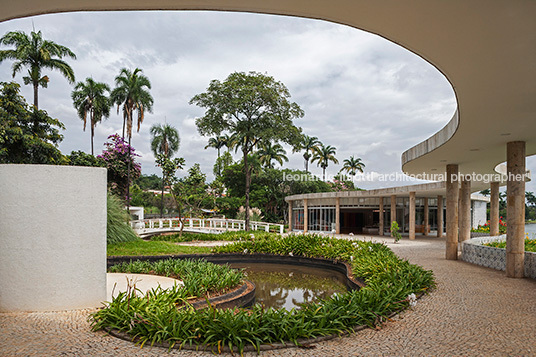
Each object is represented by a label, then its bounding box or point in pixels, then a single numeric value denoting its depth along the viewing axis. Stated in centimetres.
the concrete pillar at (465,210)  1593
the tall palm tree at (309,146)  4725
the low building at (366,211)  2497
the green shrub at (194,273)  686
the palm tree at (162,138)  4181
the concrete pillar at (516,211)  940
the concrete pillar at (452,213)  1305
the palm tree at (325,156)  4834
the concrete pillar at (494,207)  1952
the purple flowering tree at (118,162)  2733
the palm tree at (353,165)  5278
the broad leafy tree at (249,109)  2239
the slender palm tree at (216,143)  4817
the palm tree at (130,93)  2706
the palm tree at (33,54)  1994
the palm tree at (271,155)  4269
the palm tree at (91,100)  2814
